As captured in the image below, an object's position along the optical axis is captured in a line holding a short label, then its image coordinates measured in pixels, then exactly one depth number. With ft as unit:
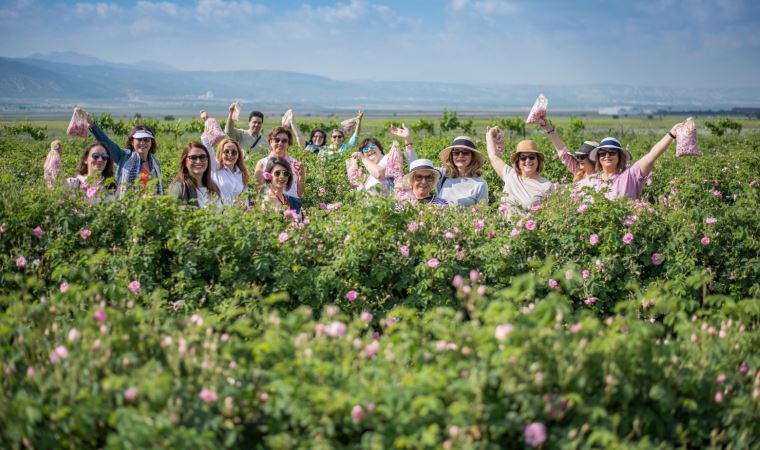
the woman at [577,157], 24.00
